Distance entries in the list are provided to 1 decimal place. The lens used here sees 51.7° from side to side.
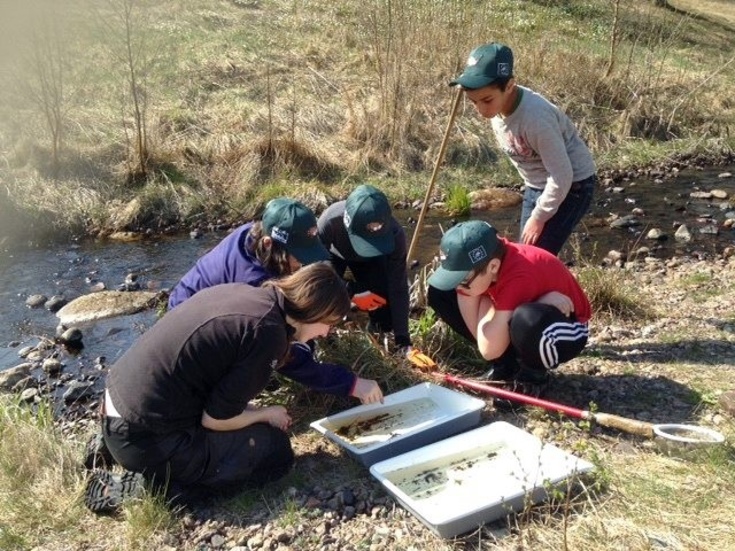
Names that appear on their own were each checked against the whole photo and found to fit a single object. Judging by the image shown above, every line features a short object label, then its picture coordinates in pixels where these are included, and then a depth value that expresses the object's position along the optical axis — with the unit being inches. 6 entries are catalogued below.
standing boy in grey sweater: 139.9
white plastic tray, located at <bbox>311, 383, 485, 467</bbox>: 122.3
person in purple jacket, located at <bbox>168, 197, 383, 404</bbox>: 125.2
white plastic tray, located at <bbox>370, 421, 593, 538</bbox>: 101.3
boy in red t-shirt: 123.5
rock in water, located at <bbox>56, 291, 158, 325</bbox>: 231.1
